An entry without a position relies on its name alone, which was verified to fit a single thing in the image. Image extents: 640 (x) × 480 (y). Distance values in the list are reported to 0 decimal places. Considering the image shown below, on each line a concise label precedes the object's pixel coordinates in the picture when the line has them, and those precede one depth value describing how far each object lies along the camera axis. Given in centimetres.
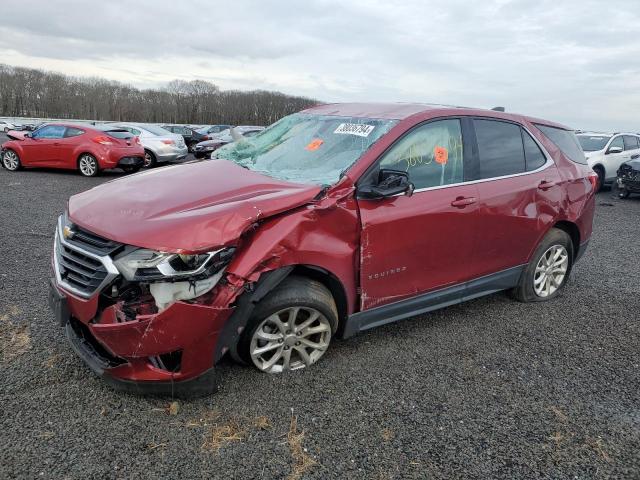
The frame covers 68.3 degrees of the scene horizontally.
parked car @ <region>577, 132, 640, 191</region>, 1352
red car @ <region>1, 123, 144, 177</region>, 1214
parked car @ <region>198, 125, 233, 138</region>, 3130
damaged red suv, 252
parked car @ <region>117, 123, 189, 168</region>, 1446
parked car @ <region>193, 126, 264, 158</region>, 1706
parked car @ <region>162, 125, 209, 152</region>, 2673
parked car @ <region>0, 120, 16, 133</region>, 3415
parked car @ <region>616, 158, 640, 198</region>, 1210
